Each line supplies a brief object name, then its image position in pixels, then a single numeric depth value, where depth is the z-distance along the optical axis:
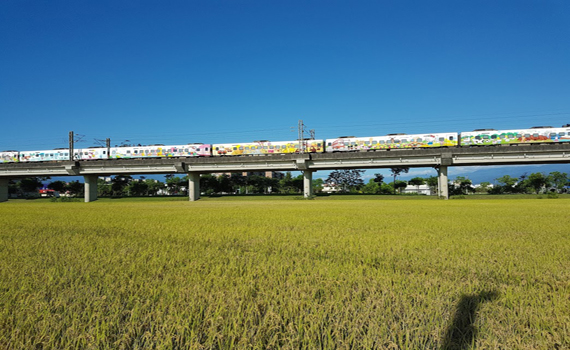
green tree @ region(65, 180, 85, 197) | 113.88
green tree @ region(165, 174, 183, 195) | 113.00
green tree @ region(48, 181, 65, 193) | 115.09
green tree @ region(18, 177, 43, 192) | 112.94
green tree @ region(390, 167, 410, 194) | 87.22
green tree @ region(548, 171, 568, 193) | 97.40
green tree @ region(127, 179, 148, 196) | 106.75
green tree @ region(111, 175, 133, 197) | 100.75
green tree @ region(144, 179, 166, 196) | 112.71
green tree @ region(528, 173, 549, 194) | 87.33
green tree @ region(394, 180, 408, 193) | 112.90
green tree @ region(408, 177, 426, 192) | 121.12
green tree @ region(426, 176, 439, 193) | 107.91
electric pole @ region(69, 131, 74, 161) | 62.96
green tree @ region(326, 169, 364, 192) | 109.88
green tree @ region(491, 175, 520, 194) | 80.40
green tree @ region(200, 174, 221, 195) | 98.12
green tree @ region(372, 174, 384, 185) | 100.61
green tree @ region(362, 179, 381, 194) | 106.81
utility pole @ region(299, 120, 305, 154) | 56.59
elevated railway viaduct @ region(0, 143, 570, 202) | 48.84
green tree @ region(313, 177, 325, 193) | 135.25
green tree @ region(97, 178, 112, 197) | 120.00
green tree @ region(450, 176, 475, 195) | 78.53
